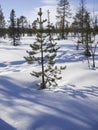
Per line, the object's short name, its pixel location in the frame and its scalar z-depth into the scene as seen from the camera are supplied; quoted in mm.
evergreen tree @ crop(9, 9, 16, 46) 42062
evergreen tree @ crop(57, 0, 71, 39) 48750
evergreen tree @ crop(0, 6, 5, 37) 59444
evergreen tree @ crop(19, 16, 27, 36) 74631
